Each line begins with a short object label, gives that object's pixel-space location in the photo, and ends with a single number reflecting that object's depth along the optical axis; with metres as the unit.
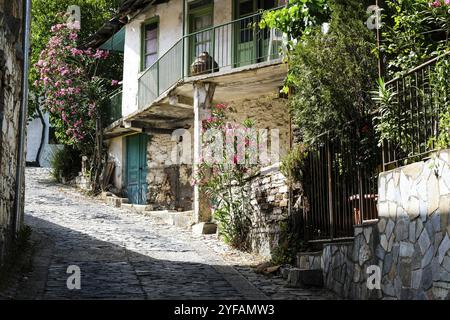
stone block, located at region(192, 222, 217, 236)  11.64
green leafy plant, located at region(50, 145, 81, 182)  19.41
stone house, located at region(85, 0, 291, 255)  11.62
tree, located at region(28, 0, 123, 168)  19.64
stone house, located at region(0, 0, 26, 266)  6.18
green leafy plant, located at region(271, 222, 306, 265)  8.15
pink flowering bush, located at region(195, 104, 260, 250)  10.09
